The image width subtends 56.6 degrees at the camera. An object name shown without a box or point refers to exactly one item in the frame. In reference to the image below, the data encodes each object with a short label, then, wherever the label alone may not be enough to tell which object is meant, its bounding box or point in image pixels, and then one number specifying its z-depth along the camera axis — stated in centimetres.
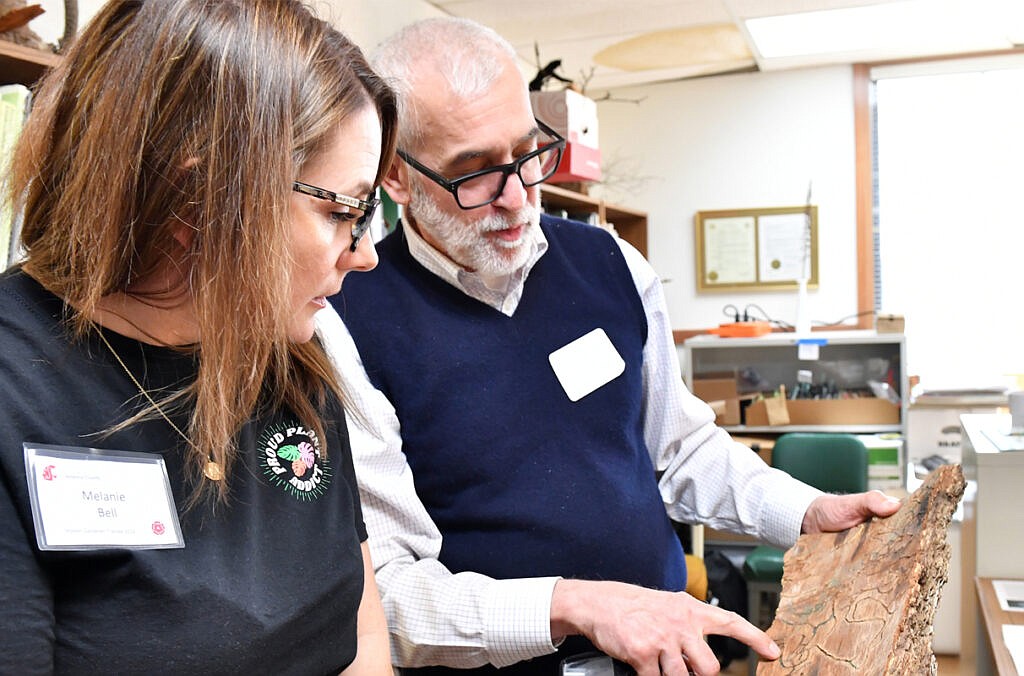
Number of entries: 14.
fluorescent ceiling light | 450
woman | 79
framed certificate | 563
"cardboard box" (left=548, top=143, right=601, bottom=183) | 393
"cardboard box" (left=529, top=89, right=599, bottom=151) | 364
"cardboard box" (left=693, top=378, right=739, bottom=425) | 445
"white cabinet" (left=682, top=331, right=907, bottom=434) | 424
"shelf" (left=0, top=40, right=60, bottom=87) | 165
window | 538
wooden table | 161
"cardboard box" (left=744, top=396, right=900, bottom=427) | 421
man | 141
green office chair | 369
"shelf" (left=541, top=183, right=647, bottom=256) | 413
